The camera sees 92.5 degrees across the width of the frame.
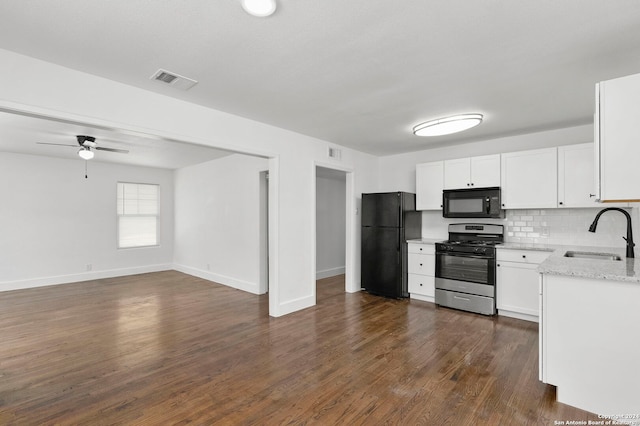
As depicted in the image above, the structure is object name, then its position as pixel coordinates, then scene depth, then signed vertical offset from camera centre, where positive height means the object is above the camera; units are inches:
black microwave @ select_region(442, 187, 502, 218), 167.3 +5.2
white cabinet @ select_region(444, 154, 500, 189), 169.2 +23.0
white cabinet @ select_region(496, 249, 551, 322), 147.9 -35.2
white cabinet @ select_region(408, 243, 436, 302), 182.7 -36.0
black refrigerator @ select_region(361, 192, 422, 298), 191.9 -16.6
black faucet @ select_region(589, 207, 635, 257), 113.1 -11.6
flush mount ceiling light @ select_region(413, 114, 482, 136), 138.0 +41.0
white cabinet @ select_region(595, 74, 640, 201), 76.9 +18.8
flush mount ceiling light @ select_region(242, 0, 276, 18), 64.8 +44.4
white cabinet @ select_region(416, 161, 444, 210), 189.2 +17.0
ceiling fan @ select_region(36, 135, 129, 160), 169.5 +38.6
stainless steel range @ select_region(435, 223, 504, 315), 159.0 -31.4
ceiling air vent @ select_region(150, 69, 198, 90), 99.5 +45.0
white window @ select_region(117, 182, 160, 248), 277.0 -1.7
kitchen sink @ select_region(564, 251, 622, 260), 126.3 -18.0
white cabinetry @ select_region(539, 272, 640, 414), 75.5 -34.3
